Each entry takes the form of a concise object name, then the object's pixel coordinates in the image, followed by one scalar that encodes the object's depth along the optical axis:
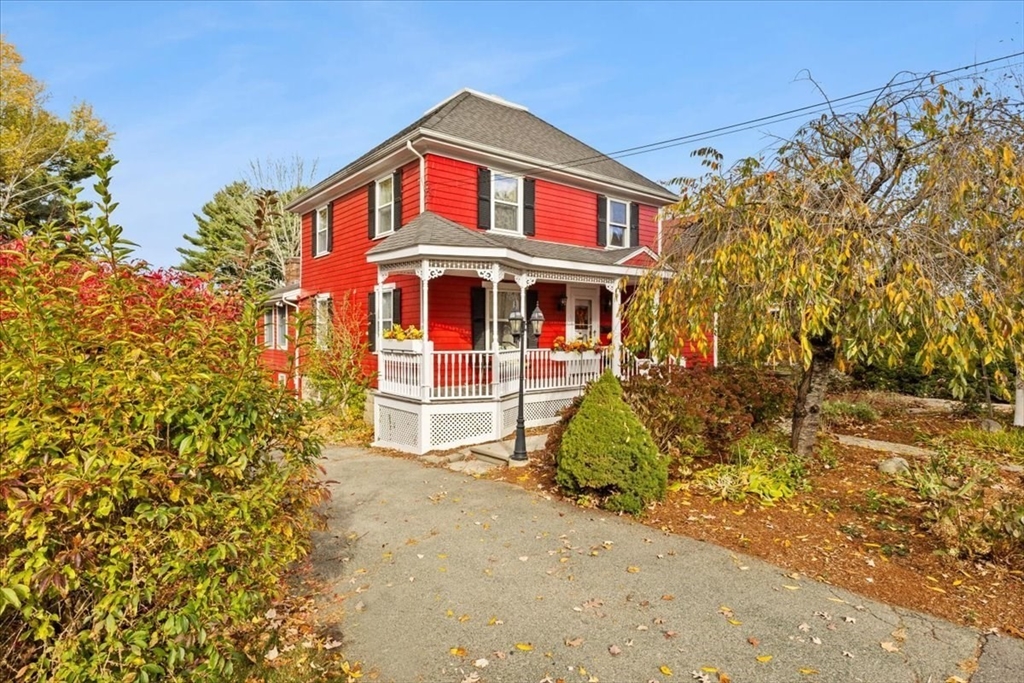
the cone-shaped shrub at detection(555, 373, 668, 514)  5.91
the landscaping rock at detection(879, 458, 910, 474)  6.84
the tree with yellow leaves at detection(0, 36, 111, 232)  19.88
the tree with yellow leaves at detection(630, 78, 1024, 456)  4.97
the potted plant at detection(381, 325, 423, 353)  10.02
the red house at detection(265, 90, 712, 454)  9.86
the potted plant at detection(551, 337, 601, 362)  11.38
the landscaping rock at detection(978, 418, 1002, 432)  8.93
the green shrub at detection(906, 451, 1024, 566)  4.31
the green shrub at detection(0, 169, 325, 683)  1.88
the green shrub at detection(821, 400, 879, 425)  10.48
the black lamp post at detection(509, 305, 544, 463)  8.13
